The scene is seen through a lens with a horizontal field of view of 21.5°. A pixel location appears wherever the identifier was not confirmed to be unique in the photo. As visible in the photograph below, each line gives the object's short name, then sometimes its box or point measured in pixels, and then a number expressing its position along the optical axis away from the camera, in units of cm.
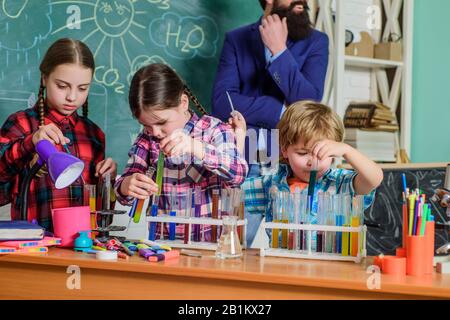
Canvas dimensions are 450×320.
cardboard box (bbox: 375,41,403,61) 472
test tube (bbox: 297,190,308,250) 261
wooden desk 231
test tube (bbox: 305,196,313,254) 259
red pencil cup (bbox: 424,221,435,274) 239
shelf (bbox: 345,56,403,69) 453
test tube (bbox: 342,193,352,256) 257
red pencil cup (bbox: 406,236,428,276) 238
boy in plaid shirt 273
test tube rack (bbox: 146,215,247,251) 270
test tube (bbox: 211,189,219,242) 271
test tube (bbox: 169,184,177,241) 276
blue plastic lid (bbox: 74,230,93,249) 271
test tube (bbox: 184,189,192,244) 273
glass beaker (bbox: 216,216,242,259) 258
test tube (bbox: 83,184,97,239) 284
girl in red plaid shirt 317
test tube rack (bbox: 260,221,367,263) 255
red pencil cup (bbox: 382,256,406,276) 238
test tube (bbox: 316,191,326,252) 259
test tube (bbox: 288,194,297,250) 262
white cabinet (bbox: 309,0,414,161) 475
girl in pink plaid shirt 285
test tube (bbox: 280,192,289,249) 263
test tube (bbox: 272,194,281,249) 264
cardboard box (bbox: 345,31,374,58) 461
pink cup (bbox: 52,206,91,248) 276
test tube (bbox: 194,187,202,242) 277
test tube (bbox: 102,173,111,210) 286
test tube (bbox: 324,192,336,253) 258
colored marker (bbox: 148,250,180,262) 254
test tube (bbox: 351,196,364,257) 255
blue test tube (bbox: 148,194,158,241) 277
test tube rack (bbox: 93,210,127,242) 279
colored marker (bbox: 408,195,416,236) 241
